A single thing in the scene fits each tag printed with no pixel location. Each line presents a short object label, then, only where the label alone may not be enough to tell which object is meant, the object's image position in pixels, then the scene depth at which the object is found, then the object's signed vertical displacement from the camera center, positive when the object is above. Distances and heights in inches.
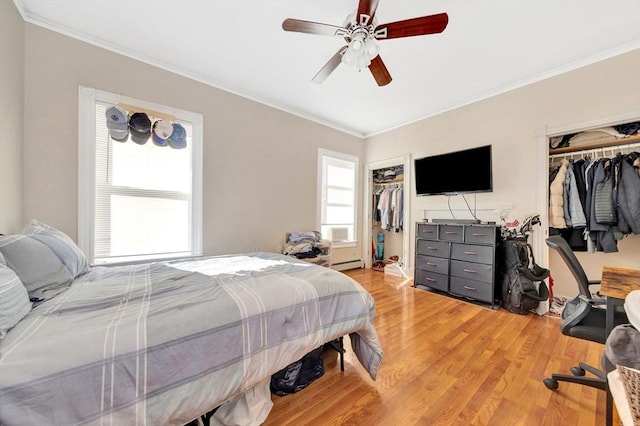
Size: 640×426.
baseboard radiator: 165.9 -38.7
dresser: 105.8 -23.7
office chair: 50.4 -24.0
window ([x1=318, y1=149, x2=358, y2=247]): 159.2 +11.2
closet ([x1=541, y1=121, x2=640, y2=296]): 88.5 +5.9
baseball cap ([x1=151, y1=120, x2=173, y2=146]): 97.2 +33.2
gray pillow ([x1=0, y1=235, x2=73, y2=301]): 40.7 -10.4
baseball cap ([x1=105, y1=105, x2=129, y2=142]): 87.0 +33.1
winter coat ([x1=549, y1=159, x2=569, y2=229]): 99.4 +6.1
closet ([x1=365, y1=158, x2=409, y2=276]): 157.2 -1.6
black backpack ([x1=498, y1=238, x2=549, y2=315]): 97.2 -28.1
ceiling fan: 57.6 +48.0
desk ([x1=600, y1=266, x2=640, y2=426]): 41.5 -14.7
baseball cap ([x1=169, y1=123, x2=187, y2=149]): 101.4 +32.0
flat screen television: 112.7 +21.2
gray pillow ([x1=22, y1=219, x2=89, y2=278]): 51.2 -8.4
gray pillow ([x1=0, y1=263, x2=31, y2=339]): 30.1 -12.8
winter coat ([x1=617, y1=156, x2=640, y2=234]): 83.4 +6.9
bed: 26.6 -18.7
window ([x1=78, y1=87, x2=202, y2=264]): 84.8 +8.4
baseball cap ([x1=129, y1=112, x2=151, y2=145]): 92.4 +33.3
